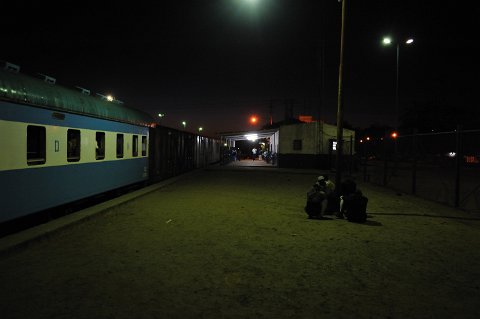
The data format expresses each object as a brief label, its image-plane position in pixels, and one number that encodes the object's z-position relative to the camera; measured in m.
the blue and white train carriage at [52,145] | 6.86
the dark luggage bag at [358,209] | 9.09
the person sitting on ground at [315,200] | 9.49
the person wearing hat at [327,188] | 9.85
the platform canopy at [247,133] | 35.66
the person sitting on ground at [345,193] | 9.52
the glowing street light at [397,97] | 32.16
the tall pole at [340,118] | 10.53
